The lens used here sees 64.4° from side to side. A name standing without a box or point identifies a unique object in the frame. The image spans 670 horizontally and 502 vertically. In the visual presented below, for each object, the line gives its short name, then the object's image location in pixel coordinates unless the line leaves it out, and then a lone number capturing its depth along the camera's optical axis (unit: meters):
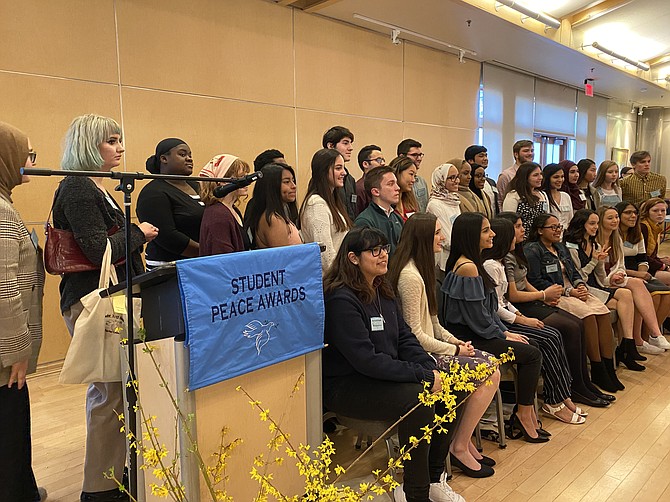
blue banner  1.52
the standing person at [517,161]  4.95
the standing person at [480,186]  4.48
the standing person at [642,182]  5.73
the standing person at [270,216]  2.49
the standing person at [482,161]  4.61
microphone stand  1.42
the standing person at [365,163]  3.80
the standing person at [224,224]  2.28
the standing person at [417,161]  4.18
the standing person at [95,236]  1.92
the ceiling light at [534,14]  5.60
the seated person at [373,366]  2.08
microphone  1.79
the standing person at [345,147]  3.71
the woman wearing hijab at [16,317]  1.76
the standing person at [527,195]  4.22
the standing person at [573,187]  4.99
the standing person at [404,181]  3.55
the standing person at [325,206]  2.96
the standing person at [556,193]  4.54
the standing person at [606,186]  5.38
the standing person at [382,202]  3.11
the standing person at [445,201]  3.74
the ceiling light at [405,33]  5.45
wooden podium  1.54
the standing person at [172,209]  2.53
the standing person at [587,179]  5.18
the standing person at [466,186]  4.25
